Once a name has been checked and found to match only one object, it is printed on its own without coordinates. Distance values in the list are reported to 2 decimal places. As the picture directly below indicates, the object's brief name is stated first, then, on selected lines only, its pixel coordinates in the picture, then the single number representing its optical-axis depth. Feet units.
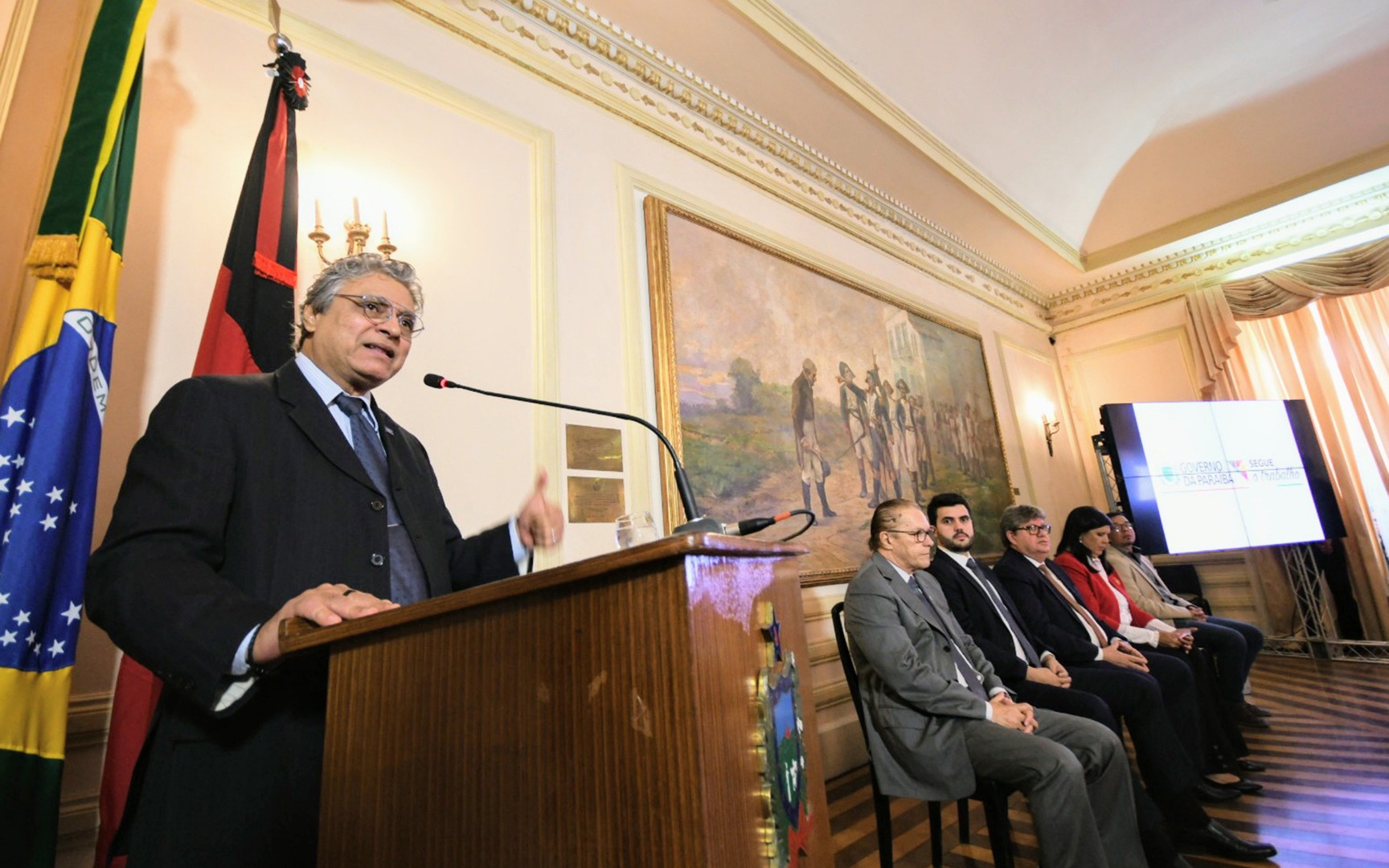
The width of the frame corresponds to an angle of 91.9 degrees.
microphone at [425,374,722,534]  4.20
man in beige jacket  12.24
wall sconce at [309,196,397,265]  7.63
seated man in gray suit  6.36
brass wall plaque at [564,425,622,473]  9.62
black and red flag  6.17
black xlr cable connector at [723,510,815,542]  4.45
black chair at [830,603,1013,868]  6.46
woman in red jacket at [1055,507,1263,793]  10.57
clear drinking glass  4.40
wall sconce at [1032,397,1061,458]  22.59
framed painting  11.47
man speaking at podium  2.71
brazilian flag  4.41
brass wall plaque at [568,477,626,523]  9.46
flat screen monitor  18.48
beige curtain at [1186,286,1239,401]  21.48
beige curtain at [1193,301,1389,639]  19.45
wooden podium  2.02
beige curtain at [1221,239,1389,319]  19.33
